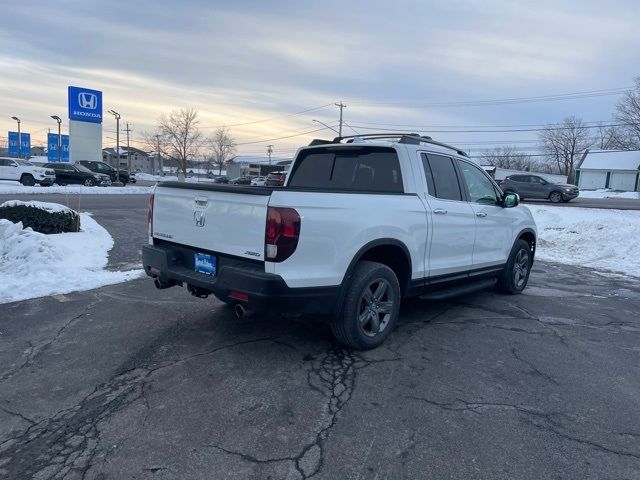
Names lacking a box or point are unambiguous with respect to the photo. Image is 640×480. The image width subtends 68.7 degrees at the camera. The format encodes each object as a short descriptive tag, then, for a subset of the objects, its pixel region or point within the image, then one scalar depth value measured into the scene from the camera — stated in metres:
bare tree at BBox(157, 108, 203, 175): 70.57
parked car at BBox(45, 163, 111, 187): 30.59
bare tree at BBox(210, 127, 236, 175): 99.88
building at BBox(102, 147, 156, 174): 118.76
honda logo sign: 37.41
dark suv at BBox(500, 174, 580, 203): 26.27
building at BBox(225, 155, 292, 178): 117.74
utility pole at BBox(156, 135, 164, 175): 74.94
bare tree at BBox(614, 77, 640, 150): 58.22
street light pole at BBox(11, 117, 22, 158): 62.38
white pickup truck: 3.69
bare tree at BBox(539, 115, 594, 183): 86.38
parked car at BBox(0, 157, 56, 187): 27.95
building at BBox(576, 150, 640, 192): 53.91
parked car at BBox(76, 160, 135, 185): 36.59
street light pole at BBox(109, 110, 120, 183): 38.75
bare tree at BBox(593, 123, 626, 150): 66.72
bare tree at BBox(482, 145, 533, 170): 104.25
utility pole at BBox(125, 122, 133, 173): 115.46
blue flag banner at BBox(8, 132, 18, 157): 61.62
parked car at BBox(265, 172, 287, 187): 25.00
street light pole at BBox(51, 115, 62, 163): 52.78
